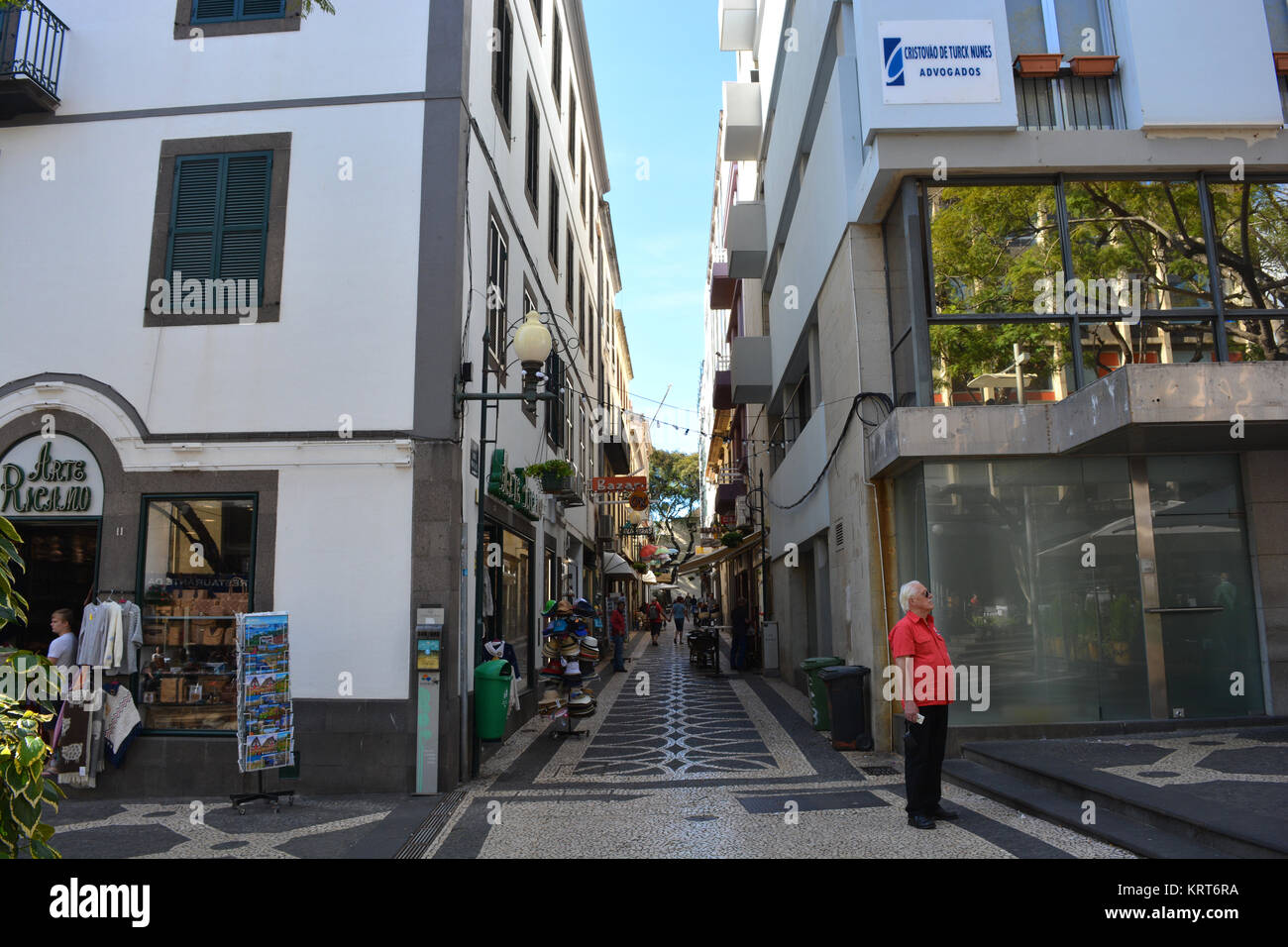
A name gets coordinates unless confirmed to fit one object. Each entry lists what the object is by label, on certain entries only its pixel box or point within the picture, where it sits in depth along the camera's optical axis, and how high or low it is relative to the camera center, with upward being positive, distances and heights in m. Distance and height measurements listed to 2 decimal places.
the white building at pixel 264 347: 8.69 +3.05
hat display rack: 11.63 -0.55
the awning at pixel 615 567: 27.66 +1.77
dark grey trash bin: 10.09 -1.06
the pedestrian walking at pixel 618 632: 21.16 -0.28
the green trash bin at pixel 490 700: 9.14 -0.83
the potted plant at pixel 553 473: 12.62 +2.20
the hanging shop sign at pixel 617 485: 19.36 +3.11
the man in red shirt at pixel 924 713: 6.59 -0.74
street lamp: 8.87 +2.79
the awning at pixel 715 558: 24.61 +2.05
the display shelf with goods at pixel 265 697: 7.71 -0.66
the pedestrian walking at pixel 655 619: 34.25 +0.04
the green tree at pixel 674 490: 56.41 +8.72
